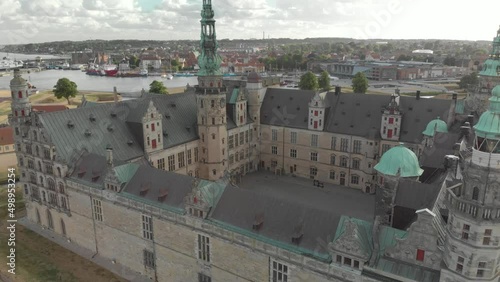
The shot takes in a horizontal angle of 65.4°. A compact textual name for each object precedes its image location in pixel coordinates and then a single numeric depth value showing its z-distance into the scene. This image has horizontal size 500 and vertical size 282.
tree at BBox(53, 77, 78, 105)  132.00
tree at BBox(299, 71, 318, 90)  142.25
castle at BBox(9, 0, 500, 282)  28.67
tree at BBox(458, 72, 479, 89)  151.29
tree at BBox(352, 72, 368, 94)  134.16
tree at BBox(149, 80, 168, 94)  122.44
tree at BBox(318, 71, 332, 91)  147.62
